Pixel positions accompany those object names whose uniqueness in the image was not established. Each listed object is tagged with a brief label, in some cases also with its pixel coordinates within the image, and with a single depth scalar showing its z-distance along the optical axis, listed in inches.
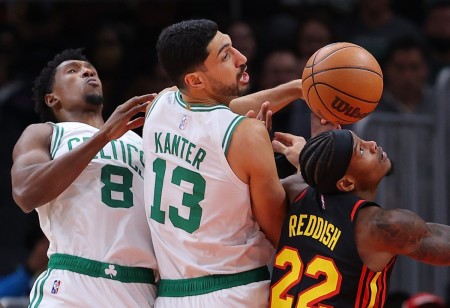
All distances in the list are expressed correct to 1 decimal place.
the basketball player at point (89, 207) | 483.5
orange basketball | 470.9
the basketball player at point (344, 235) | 439.8
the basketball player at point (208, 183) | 458.0
